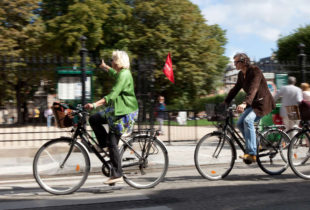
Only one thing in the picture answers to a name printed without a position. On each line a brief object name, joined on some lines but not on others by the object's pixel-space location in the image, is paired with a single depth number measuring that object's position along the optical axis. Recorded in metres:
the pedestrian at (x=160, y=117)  12.02
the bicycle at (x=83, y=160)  4.84
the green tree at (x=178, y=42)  23.30
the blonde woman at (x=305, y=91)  7.91
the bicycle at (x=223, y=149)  5.57
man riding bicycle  5.60
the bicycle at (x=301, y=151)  5.62
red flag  11.22
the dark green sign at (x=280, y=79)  10.36
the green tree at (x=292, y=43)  26.00
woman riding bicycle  4.85
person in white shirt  8.12
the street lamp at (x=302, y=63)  10.47
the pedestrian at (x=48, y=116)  9.34
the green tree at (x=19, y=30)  20.44
